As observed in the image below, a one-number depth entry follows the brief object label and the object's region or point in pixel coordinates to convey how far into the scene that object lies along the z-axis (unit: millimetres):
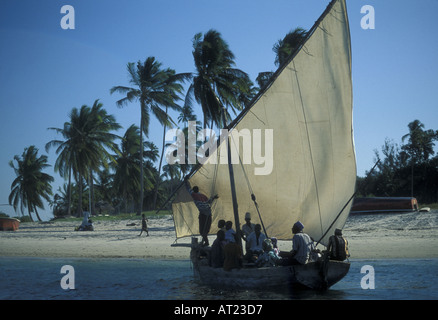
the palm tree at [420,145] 57938
